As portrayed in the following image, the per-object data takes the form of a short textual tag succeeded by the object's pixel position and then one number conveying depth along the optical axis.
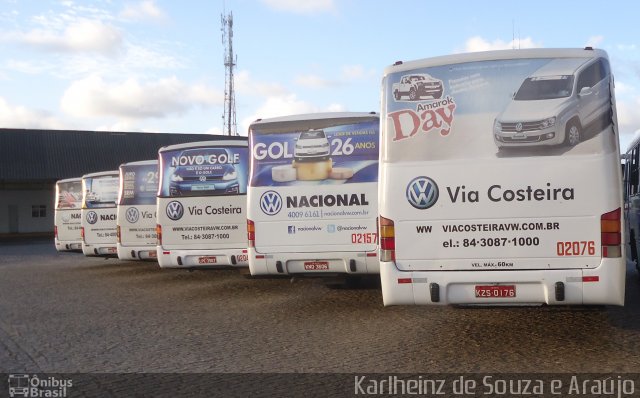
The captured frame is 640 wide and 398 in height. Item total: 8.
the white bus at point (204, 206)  13.48
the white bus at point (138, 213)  16.25
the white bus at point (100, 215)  18.78
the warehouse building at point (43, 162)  46.38
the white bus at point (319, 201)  11.10
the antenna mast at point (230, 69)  58.51
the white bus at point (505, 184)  7.51
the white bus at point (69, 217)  21.28
